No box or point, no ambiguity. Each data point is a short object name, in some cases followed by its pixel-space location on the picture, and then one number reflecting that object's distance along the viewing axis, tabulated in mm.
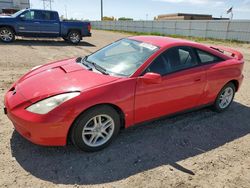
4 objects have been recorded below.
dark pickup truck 9917
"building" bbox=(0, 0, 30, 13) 36152
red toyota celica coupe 2256
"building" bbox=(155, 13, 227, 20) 39899
